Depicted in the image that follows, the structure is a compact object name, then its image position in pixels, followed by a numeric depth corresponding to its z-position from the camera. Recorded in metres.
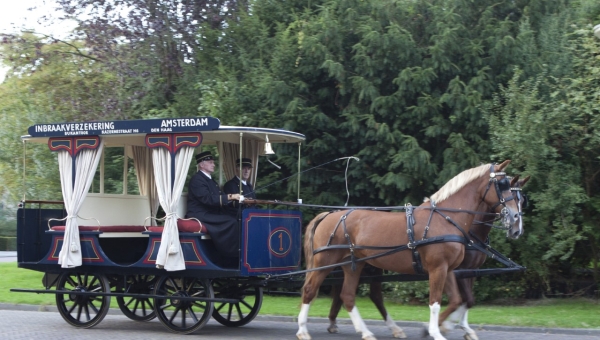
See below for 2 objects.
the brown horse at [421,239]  8.61
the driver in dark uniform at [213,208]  9.66
